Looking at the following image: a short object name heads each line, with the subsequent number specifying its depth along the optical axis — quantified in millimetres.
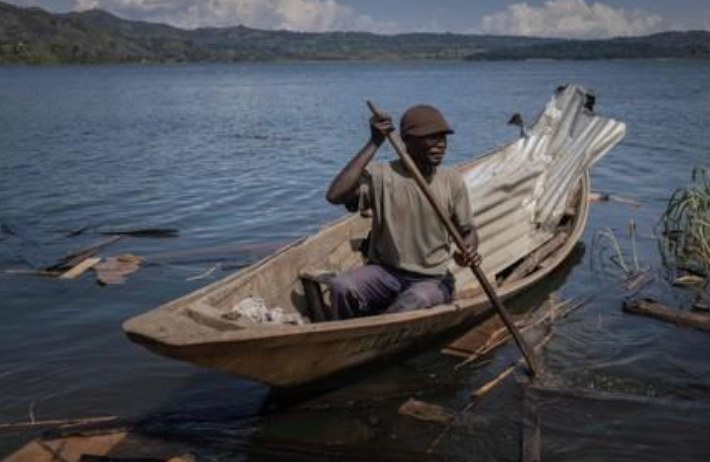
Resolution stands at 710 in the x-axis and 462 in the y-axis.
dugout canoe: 5031
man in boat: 5945
